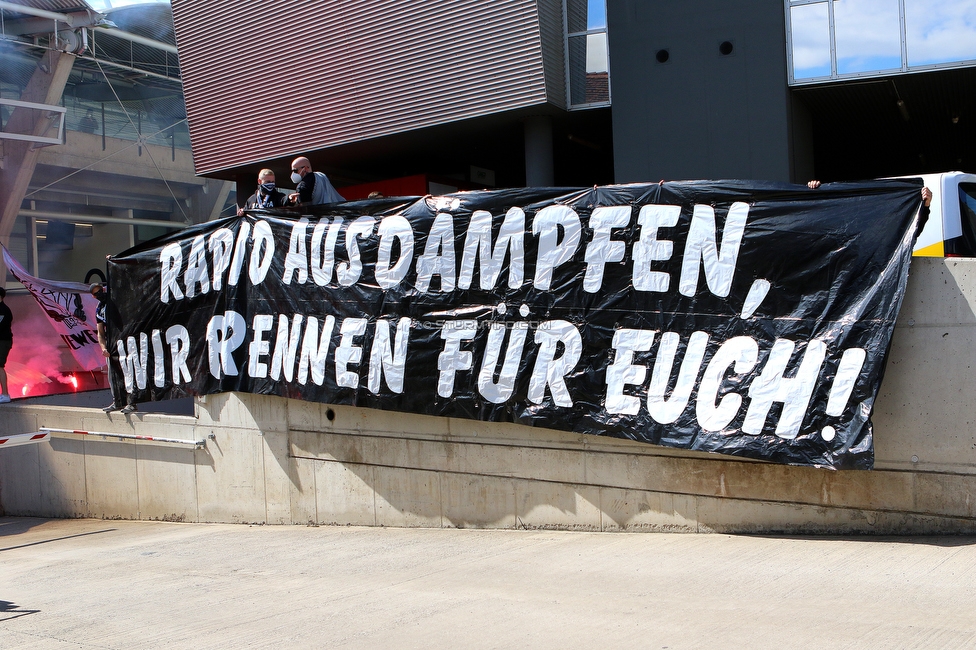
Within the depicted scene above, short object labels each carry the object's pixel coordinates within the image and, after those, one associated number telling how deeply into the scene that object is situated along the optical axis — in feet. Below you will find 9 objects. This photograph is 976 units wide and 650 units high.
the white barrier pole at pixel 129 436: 32.78
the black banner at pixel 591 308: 19.34
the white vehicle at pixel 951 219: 24.03
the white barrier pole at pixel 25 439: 34.30
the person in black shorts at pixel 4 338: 42.42
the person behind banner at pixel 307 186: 29.73
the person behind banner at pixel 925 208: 18.67
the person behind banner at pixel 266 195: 30.76
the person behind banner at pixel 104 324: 35.68
